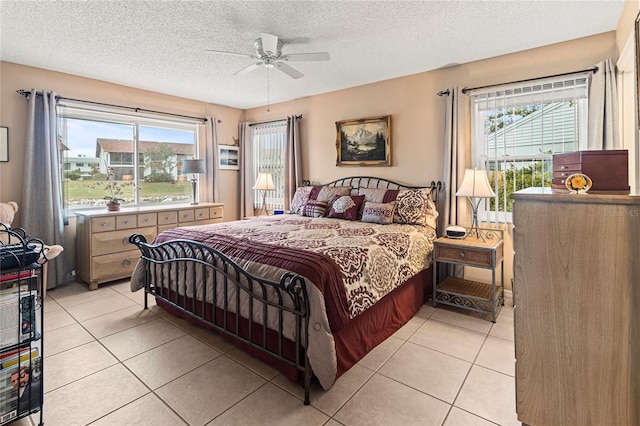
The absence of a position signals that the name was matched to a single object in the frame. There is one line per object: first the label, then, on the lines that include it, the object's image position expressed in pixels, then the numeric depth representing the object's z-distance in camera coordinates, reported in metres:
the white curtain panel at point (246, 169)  5.82
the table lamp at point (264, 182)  4.99
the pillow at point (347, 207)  3.81
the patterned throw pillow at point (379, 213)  3.53
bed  1.92
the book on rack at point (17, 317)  1.55
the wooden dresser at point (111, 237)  3.77
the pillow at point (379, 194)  3.80
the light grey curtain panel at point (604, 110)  2.72
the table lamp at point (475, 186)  3.13
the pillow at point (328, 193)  4.20
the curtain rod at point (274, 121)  5.13
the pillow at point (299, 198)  4.49
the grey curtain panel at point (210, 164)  5.38
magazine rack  1.55
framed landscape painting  4.25
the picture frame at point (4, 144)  3.53
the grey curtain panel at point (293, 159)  5.12
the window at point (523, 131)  3.05
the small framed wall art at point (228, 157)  5.72
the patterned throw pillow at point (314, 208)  4.08
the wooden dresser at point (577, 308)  1.26
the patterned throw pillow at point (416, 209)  3.53
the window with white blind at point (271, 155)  5.46
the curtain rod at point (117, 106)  3.62
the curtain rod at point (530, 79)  2.89
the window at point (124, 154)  4.14
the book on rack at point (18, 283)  1.54
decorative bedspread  2.13
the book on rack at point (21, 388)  1.55
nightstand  2.94
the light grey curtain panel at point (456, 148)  3.55
